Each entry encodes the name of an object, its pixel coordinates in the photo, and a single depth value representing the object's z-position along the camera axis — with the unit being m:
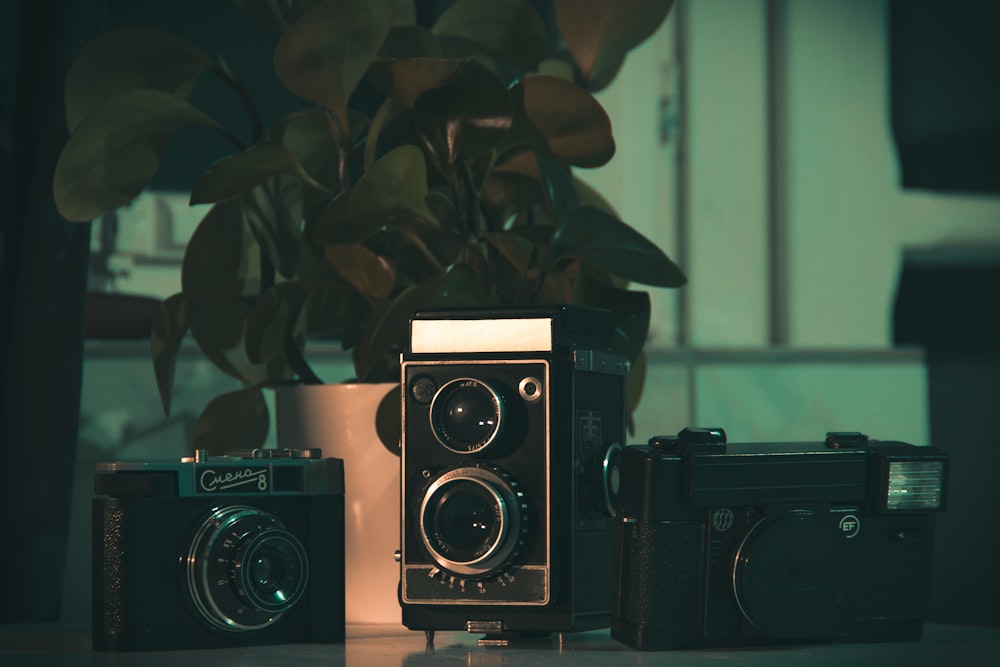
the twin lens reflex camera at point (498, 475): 0.86
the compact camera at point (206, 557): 0.87
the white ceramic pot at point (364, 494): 0.95
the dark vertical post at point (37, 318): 1.04
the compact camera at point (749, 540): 0.86
